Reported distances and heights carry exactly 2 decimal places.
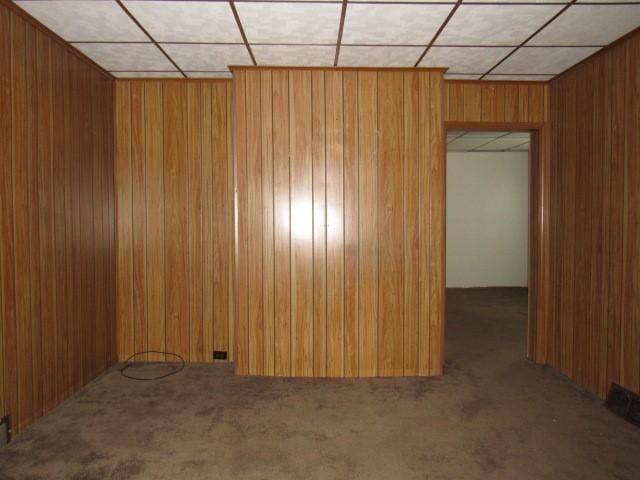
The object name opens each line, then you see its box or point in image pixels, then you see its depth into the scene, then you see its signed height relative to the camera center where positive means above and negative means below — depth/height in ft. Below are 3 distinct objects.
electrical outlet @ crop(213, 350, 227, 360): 12.07 -4.01
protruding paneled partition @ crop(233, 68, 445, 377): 10.80 +0.18
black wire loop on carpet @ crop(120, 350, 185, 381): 10.89 -4.23
